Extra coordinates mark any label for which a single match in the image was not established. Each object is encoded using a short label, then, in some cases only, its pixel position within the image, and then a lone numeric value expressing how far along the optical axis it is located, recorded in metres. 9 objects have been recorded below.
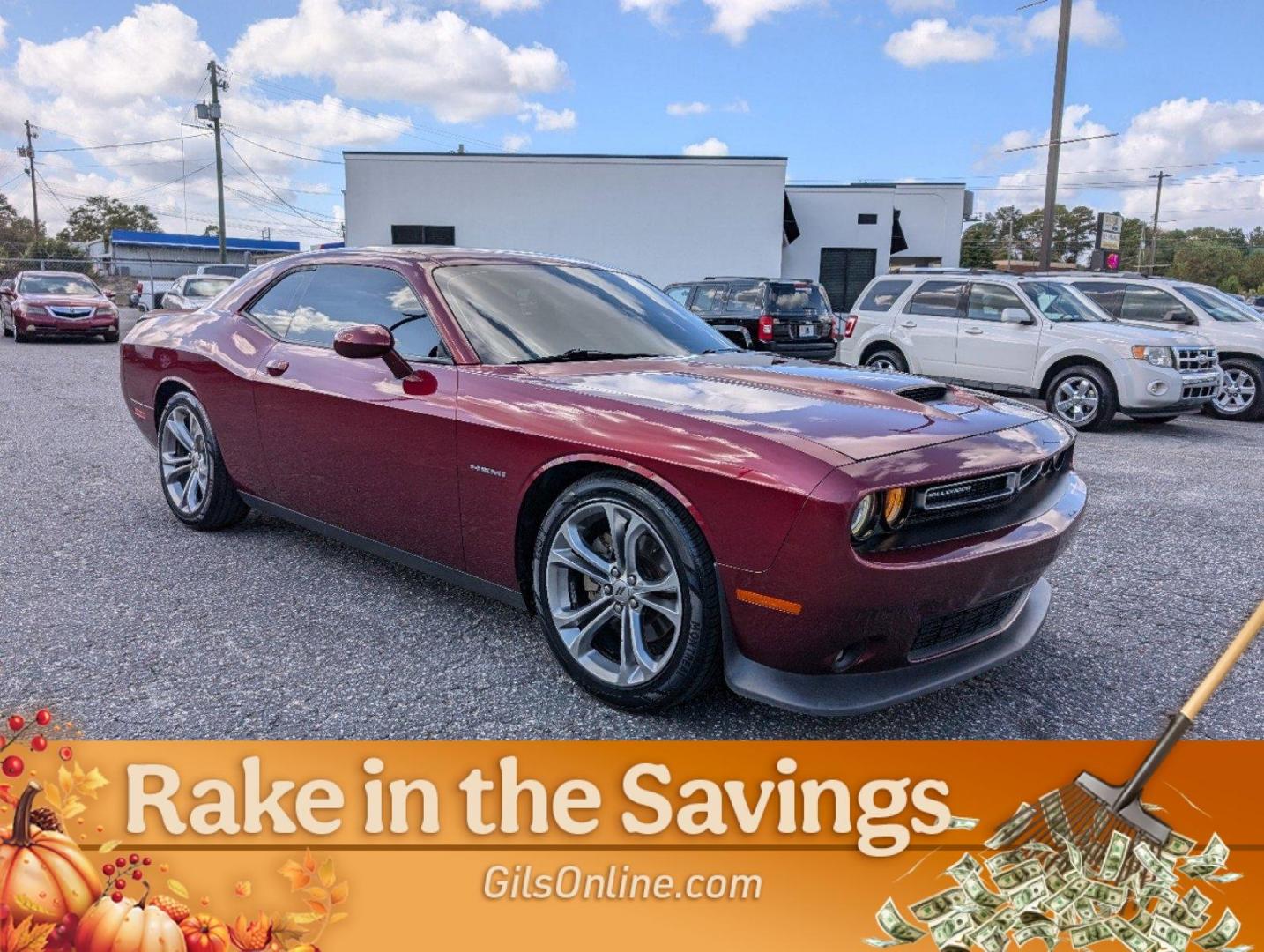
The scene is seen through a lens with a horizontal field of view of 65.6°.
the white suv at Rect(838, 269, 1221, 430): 9.53
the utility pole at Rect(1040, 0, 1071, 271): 18.02
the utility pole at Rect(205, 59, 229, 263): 35.78
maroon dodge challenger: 2.45
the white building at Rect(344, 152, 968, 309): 25.89
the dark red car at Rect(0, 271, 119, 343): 17.73
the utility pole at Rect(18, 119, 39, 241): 54.81
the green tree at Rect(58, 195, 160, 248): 80.44
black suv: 12.86
